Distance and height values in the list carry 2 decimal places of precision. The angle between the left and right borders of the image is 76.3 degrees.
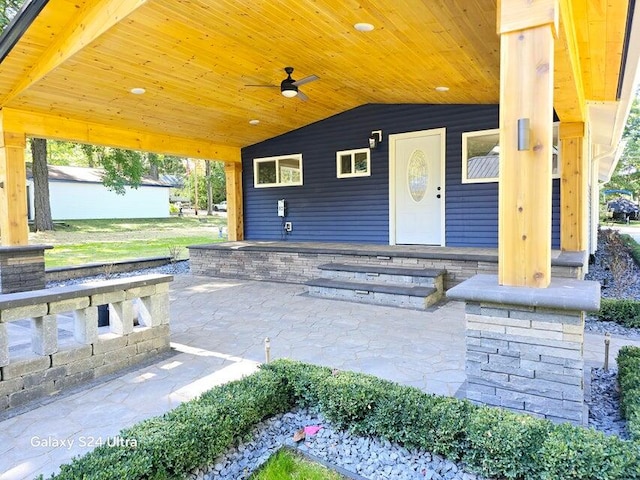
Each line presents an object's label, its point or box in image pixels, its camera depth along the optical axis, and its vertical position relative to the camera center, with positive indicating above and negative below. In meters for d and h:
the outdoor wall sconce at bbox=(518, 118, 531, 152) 2.22 +0.48
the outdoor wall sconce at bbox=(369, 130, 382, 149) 7.89 +1.64
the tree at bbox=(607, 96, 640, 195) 20.23 +3.11
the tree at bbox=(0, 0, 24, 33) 10.38 +5.84
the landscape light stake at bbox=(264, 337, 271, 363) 3.10 -0.95
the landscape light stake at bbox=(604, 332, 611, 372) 3.14 -1.08
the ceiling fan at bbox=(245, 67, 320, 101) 5.71 +1.98
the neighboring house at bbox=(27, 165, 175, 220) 21.06 +1.77
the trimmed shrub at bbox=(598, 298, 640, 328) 4.47 -1.05
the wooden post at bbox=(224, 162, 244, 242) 9.91 +0.63
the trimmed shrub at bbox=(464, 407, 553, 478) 1.85 -1.04
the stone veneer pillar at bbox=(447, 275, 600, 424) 2.14 -0.69
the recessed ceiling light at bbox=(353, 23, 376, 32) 4.25 +2.08
